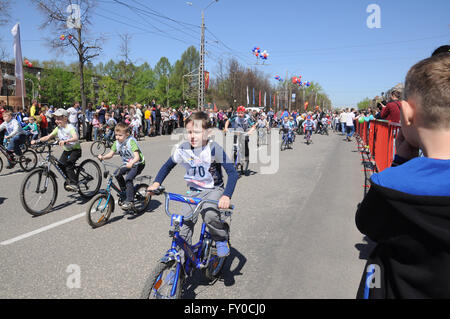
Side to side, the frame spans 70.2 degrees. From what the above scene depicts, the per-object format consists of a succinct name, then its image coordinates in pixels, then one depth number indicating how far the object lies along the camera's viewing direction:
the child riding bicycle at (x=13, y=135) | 9.27
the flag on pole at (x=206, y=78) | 30.92
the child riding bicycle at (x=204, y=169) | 3.10
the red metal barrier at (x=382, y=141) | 6.83
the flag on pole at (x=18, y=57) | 15.98
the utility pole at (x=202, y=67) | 26.39
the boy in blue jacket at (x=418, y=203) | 0.96
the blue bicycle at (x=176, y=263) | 2.46
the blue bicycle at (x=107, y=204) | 4.93
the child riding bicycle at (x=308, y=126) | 18.41
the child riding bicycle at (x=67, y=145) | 6.23
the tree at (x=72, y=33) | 16.42
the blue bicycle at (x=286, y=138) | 16.06
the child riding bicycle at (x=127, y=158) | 5.41
